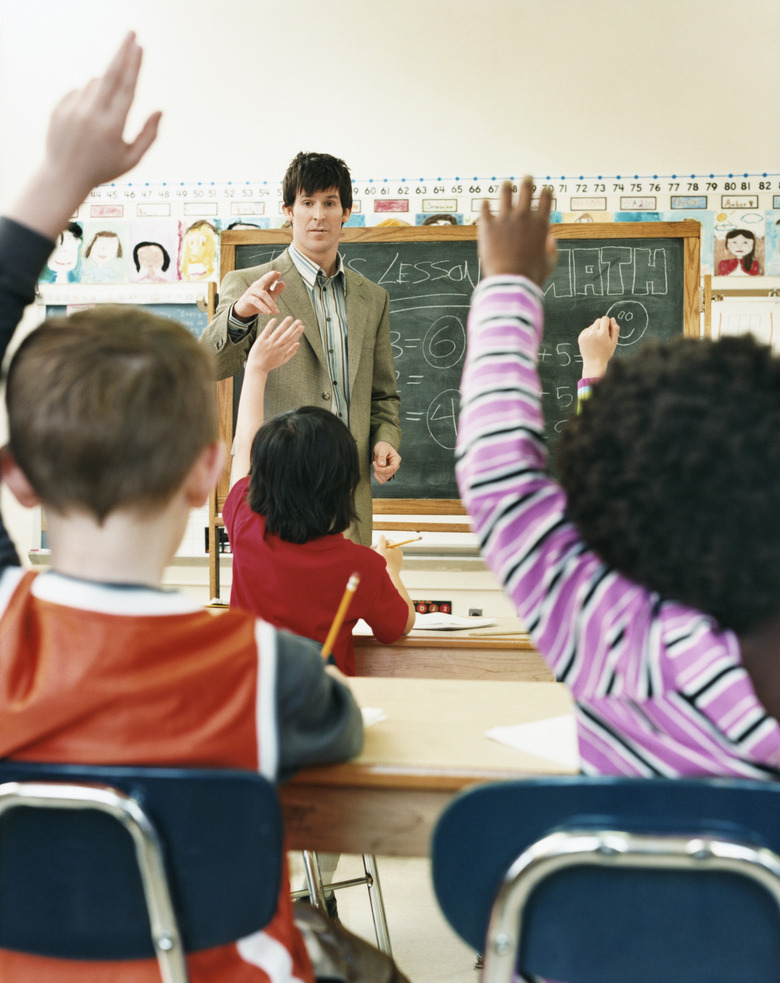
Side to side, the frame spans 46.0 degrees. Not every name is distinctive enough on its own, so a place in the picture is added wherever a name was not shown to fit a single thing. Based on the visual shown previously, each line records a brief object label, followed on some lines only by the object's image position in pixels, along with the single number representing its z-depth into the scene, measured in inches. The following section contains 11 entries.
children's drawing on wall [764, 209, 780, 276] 160.7
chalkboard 147.1
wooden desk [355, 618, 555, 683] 76.5
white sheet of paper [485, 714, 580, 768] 35.1
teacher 115.9
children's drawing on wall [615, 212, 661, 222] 162.4
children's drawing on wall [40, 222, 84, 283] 175.0
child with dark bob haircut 67.7
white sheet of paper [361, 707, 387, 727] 39.2
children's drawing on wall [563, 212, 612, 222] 163.3
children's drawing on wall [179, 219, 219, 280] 171.8
